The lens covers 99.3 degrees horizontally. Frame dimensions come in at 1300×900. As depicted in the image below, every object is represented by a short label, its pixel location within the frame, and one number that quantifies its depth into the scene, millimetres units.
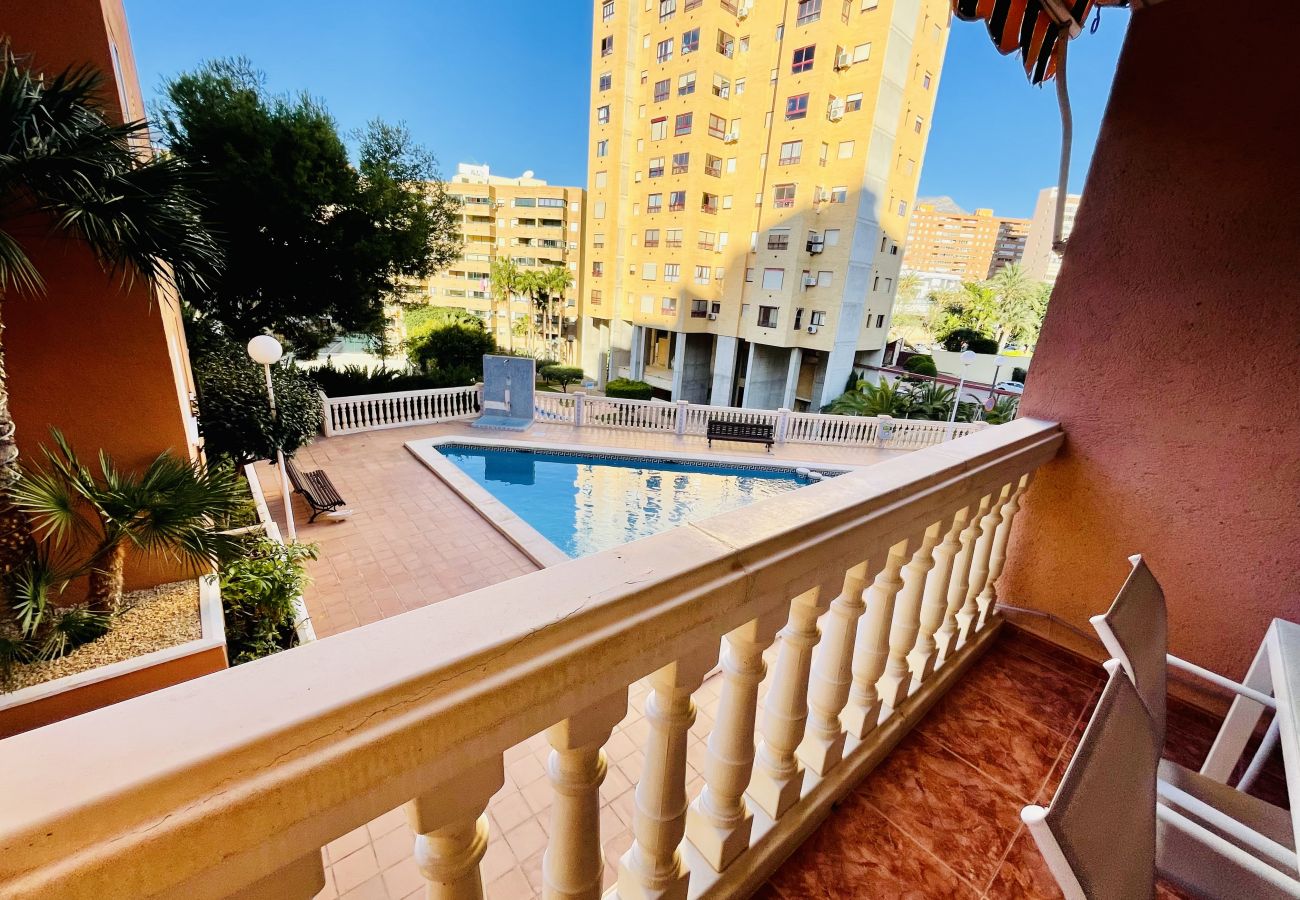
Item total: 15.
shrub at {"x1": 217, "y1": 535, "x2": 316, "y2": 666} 4504
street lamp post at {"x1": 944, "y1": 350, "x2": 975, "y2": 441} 12017
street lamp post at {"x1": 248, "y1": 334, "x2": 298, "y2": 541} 5785
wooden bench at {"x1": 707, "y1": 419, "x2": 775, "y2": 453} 11859
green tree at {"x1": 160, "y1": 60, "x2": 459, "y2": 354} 10320
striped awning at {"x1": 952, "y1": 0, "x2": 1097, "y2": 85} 1613
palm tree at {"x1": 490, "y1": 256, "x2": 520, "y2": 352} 34562
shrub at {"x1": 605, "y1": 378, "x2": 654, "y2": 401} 20438
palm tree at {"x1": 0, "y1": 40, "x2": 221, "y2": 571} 3217
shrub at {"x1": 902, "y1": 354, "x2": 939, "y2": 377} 21062
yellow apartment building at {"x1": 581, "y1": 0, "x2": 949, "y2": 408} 18656
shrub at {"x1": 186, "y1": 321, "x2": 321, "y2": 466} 6652
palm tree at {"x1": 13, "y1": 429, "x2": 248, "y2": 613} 3834
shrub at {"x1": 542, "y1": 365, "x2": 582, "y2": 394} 26280
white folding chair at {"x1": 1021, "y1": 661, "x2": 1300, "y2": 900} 742
